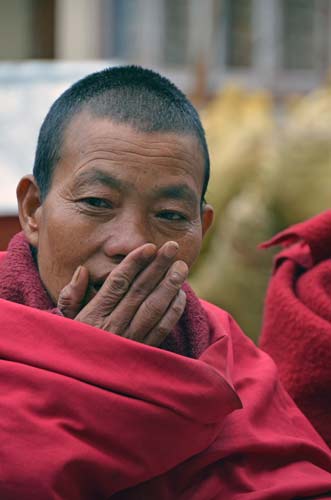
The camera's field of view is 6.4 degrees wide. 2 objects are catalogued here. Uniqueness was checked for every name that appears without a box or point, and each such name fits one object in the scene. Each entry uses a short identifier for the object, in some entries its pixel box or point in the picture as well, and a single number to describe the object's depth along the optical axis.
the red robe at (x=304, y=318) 2.51
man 2.18
